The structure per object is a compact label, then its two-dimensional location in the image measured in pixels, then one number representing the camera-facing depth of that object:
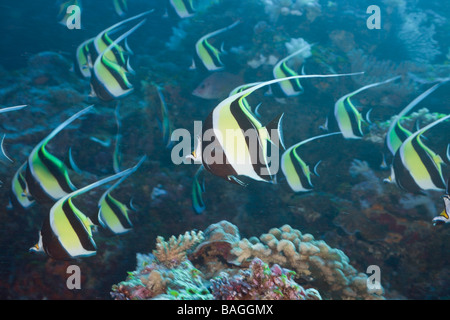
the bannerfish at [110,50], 3.33
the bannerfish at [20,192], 2.37
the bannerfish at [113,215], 2.54
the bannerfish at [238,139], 1.30
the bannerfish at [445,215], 1.77
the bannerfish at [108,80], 2.92
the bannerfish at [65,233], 1.86
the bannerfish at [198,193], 3.02
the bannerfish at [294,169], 2.93
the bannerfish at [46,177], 2.13
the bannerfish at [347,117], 3.35
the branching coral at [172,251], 2.66
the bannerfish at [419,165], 2.32
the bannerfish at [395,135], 3.00
